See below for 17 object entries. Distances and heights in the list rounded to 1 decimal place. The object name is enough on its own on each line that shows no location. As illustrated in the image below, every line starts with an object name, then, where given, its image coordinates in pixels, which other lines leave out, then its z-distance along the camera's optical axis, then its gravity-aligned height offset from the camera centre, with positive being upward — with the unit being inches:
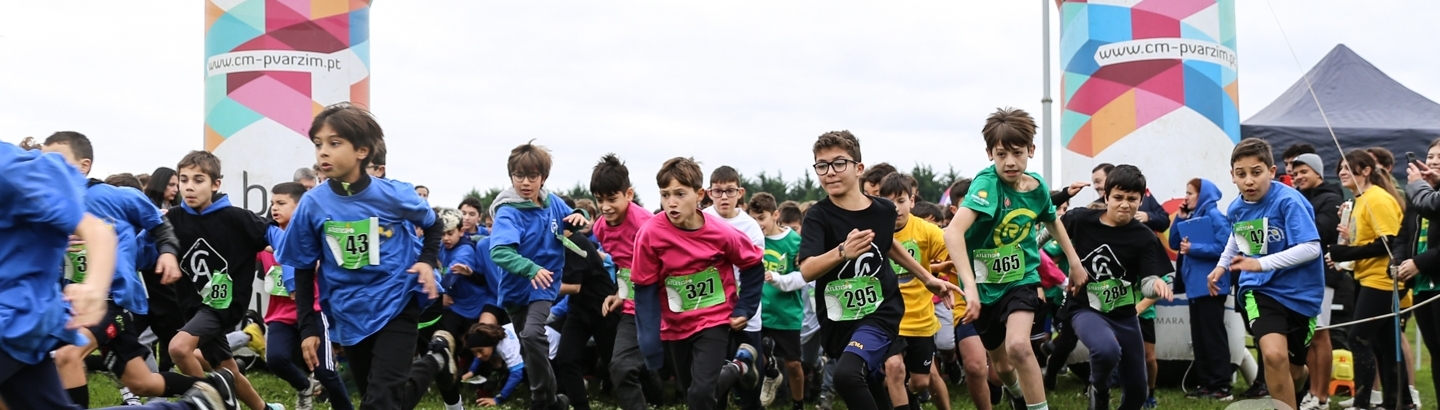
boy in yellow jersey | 236.5 -21.1
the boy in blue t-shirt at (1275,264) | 248.5 -10.7
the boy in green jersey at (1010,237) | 232.1 -4.9
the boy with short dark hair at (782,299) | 310.2 -21.5
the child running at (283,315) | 283.3 -24.0
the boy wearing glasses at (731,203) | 301.9 +2.5
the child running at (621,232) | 271.1 -4.2
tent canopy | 502.0 +40.5
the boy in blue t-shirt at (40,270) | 132.0 -5.8
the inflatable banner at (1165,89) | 356.2 +35.0
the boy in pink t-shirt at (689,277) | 240.5 -12.5
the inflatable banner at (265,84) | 391.2 +41.2
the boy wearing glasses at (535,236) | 294.8 -5.1
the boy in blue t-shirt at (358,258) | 215.5 -7.6
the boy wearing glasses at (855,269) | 223.3 -10.3
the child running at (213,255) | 277.7 -8.9
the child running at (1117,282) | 250.1 -14.9
